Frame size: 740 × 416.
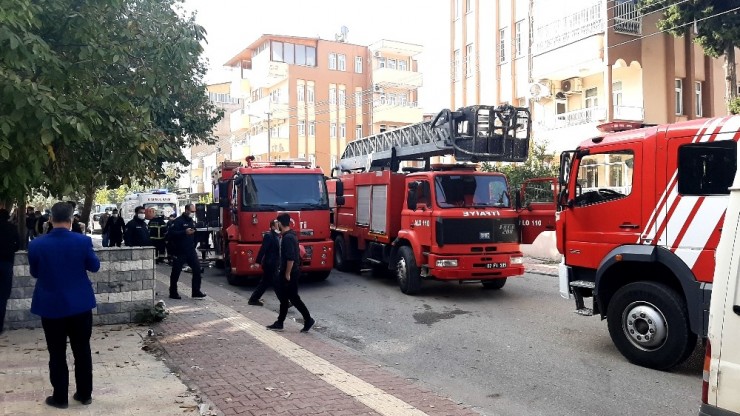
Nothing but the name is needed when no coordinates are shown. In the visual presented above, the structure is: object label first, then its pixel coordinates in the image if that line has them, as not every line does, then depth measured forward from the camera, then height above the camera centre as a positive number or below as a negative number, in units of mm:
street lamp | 41828 +4950
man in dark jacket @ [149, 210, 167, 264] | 18703 -710
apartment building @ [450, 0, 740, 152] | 21250 +4746
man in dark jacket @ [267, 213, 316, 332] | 8672 -880
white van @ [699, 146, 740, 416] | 3146 -660
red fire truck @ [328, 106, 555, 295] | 11594 -92
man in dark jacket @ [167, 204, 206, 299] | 11641 -804
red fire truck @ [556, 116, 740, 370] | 6434 -299
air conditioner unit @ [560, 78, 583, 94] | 23391 +4362
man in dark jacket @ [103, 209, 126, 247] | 16859 -565
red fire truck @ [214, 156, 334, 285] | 13273 -62
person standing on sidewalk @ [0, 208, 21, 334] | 8172 -611
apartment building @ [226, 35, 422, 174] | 44281 +8211
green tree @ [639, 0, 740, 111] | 17656 +5108
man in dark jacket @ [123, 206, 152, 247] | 14133 -528
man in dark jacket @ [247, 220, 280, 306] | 10398 -751
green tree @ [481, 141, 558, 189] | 19656 +1108
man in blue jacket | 5270 -725
